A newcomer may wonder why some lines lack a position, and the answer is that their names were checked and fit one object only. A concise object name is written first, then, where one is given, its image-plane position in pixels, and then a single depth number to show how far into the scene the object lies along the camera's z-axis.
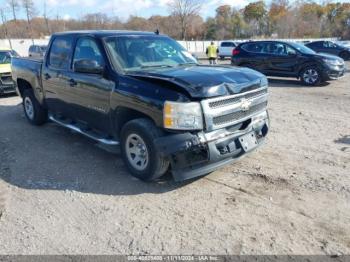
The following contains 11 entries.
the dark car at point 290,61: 13.02
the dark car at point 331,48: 25.61
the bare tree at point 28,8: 47.25
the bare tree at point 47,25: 51.04
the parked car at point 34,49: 23.58
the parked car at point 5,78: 11.56
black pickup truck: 4.03
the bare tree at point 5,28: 46.54
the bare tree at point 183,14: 49.34
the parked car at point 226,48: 31.84
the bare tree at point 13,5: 47.11
